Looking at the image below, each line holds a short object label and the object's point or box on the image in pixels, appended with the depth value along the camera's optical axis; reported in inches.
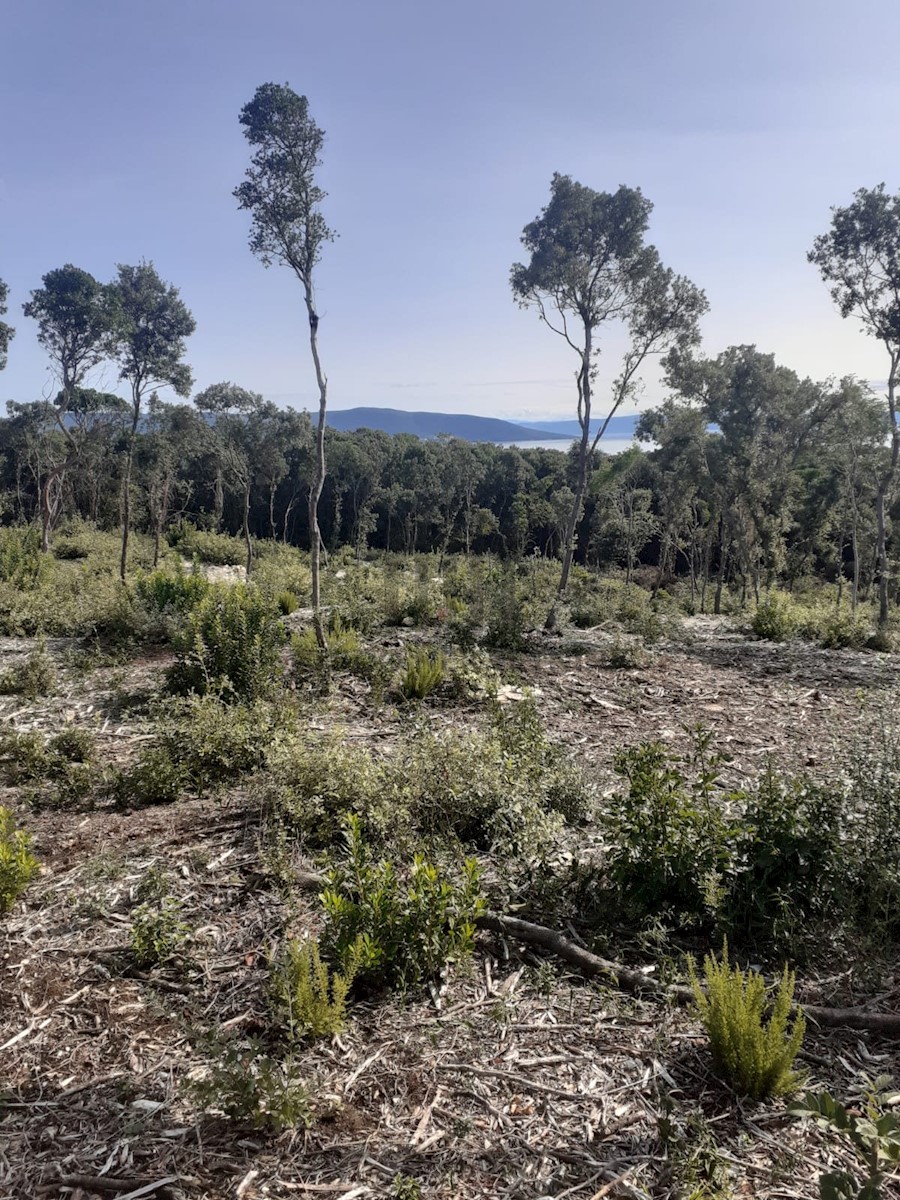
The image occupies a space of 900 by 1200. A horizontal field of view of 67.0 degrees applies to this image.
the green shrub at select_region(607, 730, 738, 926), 118.9
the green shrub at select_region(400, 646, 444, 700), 260.4
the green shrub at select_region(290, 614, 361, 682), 284.8
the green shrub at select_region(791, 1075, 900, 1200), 57.8
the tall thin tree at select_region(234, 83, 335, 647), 308.8
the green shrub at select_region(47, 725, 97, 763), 191.8
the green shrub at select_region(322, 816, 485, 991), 104.7
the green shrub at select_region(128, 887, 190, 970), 111.0
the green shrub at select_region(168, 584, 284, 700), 244.8
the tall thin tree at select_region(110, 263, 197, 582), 653.9
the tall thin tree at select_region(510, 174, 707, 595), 456.4
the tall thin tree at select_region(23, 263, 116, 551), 682.2
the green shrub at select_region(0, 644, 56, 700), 257.8
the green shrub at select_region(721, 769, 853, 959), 115.1
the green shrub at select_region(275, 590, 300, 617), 435.6
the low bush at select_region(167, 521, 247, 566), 1101.9
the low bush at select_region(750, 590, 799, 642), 444.5
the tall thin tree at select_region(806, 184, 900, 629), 526.9
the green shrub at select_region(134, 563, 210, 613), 350.6
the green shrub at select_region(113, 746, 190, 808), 170.1
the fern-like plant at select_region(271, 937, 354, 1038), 92.1
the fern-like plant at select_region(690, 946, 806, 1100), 83.4
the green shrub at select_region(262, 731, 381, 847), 149.1
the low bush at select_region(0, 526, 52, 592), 469.5
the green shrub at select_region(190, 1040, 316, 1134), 79.0
